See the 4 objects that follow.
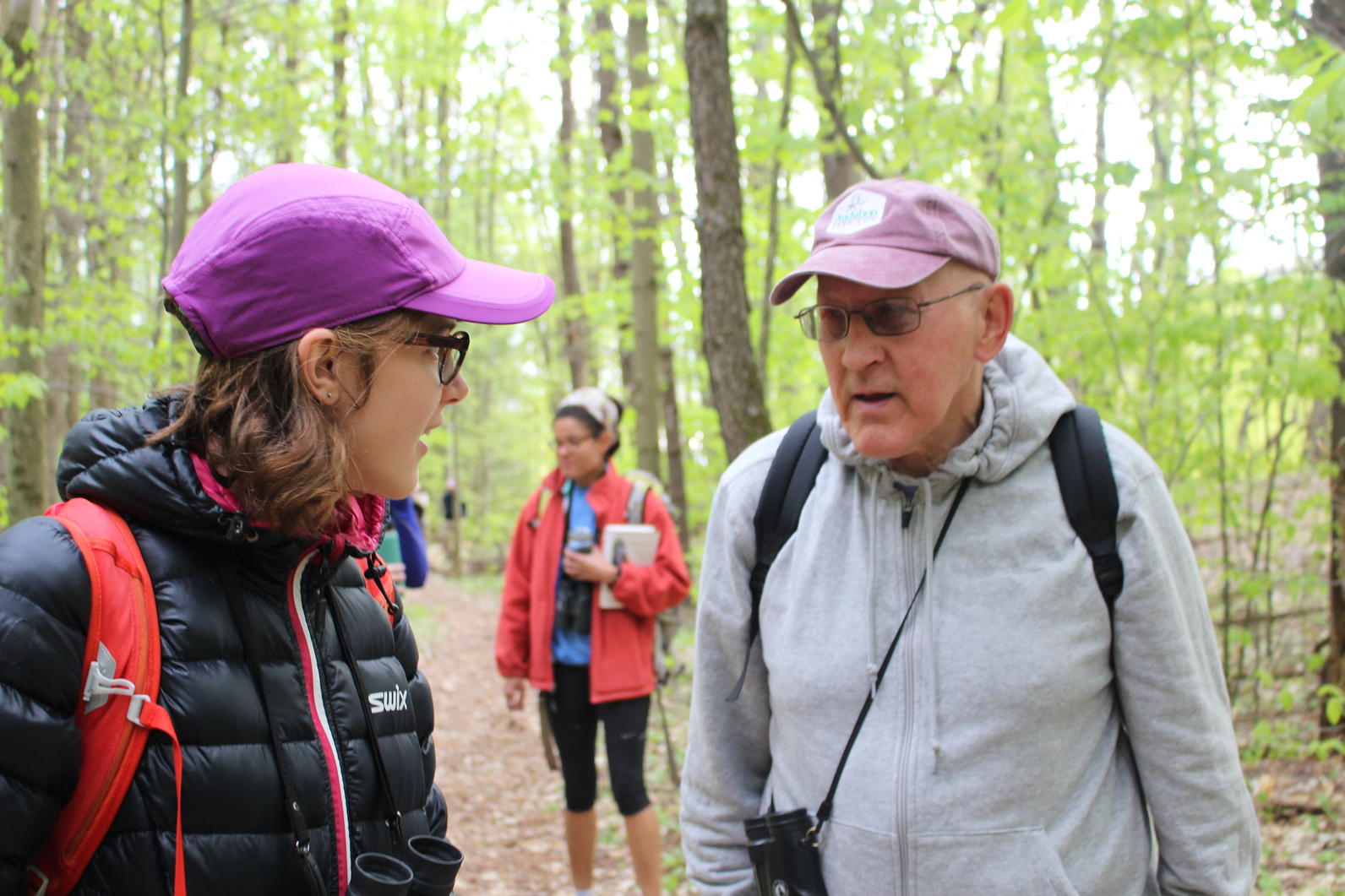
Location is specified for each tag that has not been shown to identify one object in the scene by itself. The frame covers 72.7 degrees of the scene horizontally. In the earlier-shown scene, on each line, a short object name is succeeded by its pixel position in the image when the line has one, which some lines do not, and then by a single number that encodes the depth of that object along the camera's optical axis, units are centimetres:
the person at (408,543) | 454
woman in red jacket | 443
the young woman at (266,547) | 117
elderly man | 175
